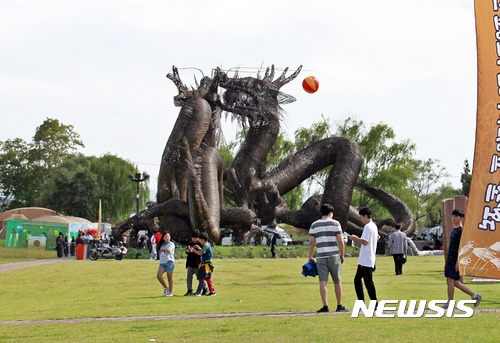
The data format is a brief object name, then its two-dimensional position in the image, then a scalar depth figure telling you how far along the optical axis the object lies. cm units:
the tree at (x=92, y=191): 10119
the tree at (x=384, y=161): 7919
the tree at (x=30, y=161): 11488
